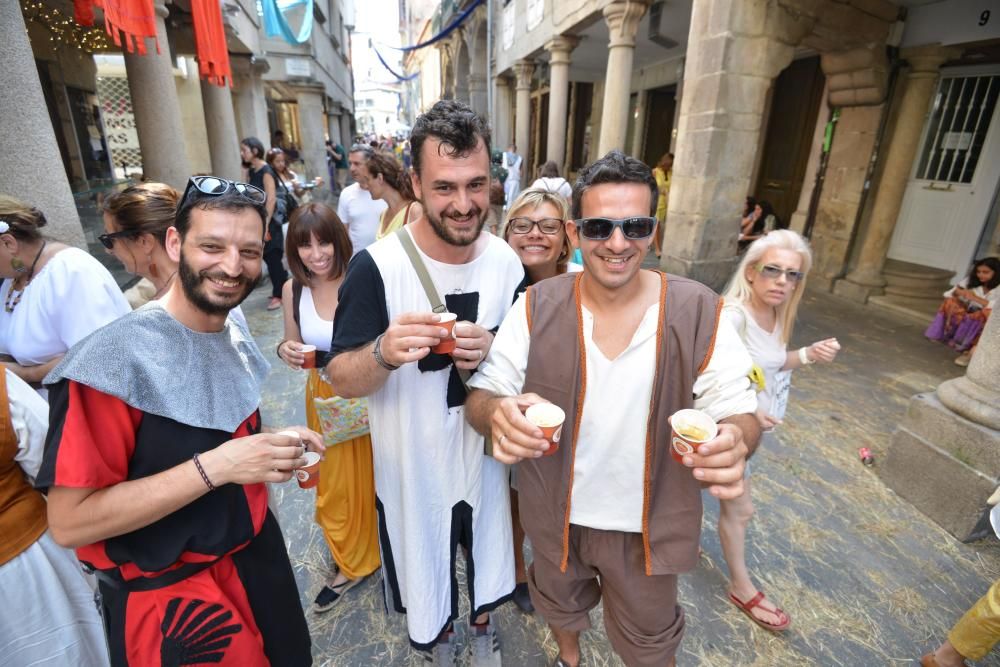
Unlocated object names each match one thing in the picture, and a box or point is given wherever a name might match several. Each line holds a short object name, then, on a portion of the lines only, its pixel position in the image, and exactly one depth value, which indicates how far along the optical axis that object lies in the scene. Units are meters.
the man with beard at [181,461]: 1.15
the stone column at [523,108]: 14.78
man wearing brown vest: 1.60
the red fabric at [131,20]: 4.46
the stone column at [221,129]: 9.48
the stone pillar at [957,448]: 3.08
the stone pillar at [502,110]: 19.44
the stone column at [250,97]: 12.21
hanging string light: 7.23
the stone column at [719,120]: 5.75
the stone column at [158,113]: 6.03
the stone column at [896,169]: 6.87
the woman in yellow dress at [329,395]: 2.51
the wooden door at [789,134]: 9.00
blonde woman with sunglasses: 2.42
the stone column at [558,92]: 11.08
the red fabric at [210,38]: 7.06
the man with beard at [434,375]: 1.73
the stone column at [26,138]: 3.03
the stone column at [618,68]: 7.95
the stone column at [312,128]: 16.38
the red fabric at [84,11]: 4.56
